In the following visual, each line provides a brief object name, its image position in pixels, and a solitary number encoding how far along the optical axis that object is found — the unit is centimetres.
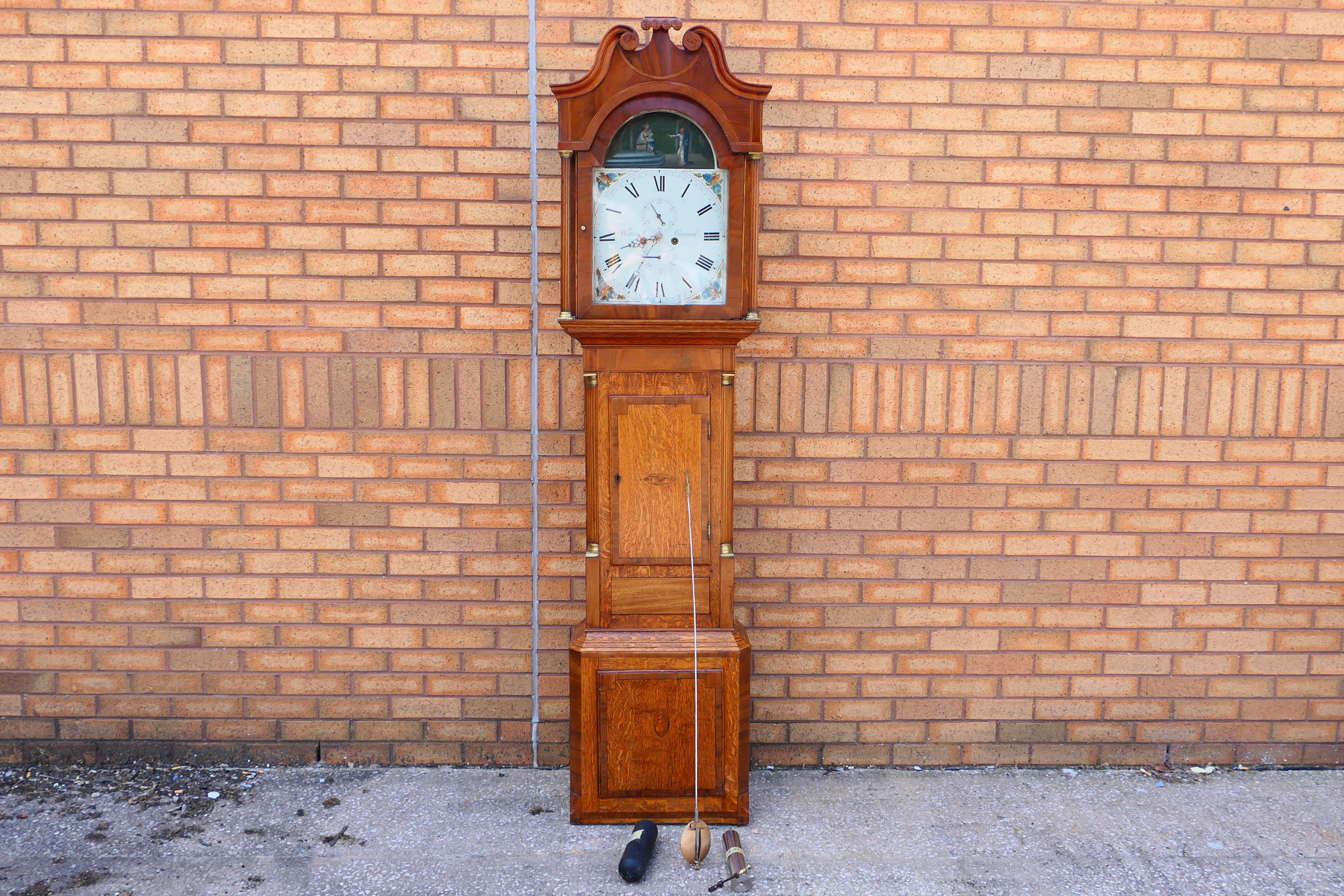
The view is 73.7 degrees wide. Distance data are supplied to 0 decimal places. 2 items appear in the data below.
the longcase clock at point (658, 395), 287
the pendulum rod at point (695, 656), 306
